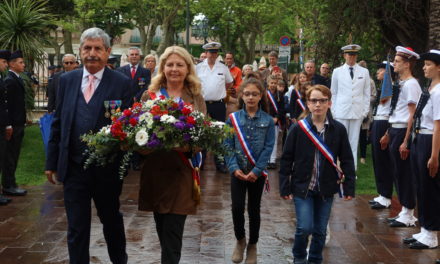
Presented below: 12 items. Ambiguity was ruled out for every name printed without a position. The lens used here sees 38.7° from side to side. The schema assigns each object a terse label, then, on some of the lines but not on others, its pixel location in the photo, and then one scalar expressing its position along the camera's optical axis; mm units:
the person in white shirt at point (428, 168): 6656
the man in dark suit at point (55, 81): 10922
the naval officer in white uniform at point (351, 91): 10656
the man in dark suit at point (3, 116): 8688
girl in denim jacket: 5910
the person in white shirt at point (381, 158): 8688
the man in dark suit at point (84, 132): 5012
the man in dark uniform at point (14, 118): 9227
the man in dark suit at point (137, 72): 11124
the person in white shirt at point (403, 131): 7549
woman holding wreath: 4953
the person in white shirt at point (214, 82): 11328
